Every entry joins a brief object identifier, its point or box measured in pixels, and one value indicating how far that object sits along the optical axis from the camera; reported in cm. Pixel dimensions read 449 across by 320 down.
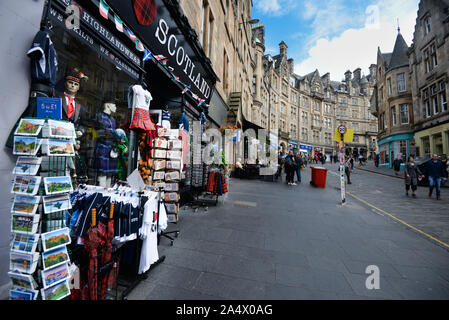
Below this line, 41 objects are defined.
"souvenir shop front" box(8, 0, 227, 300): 165
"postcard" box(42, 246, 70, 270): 161
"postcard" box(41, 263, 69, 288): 159
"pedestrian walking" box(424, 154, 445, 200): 869
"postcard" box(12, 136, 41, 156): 163
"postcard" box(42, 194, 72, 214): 165
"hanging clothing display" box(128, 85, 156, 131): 376
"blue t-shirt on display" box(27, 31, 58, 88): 205
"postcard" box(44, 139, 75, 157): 167
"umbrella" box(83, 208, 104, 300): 195
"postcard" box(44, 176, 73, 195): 165
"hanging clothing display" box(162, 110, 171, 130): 491
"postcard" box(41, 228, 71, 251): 161
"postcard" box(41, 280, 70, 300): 161
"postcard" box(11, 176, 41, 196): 161
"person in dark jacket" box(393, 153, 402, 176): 1810
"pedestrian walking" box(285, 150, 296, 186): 1235
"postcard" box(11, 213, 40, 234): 159
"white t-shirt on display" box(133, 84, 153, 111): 401
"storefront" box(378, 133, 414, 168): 2364
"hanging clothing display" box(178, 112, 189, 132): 580
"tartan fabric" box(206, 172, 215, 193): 617
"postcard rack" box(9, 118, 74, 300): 159
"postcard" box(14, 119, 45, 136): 166
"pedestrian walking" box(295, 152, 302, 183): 1308
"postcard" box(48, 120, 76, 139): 170
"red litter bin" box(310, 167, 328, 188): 1124
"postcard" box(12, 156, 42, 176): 163
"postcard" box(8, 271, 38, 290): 156
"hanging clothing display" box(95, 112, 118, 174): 366
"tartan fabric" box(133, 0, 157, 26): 394
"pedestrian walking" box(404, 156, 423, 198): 912
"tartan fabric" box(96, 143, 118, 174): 365
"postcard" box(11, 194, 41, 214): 160
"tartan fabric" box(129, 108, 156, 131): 374
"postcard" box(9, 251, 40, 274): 156
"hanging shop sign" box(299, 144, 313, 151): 4522
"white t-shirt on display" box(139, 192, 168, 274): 249
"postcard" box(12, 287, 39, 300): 157
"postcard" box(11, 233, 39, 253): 158
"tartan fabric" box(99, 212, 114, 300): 212
